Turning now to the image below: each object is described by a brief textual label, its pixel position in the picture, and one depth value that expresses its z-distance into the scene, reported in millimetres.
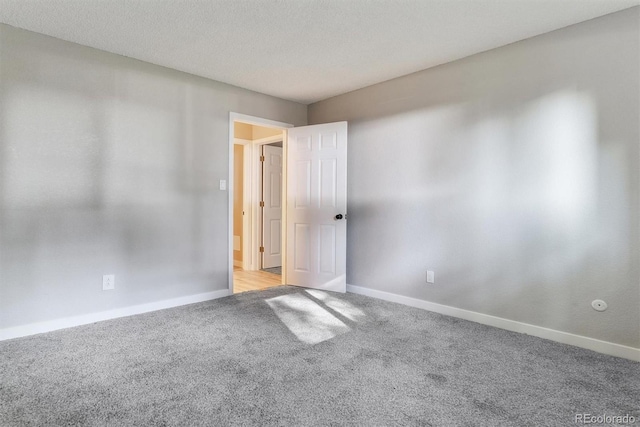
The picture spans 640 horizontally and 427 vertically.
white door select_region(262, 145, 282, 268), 5641
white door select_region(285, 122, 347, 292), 4074
